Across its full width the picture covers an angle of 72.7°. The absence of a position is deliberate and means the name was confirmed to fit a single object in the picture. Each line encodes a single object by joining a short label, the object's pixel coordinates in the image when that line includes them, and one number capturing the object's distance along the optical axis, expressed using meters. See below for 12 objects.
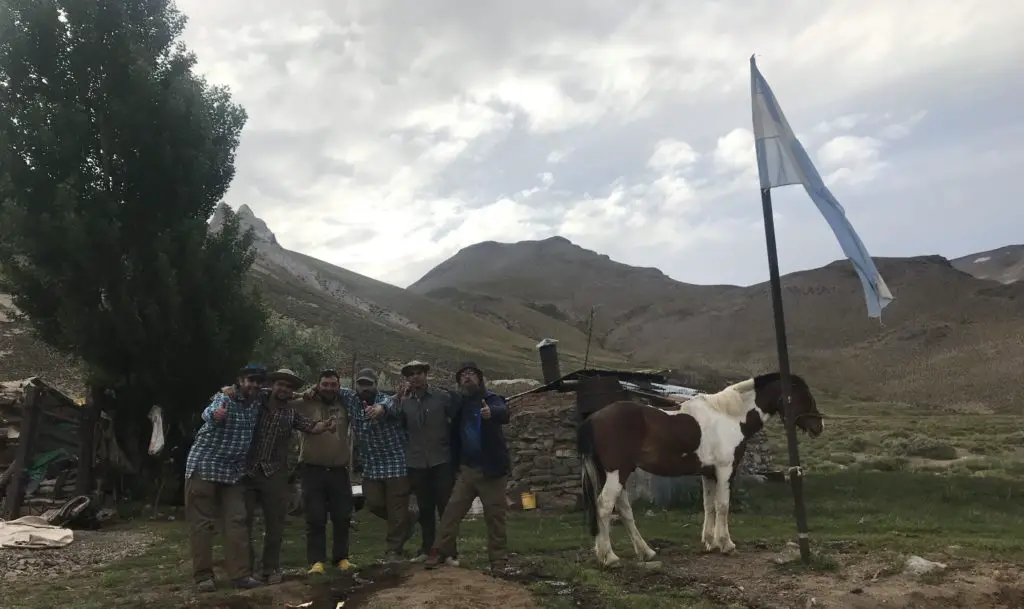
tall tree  14.48
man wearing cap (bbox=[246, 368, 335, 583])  6.96
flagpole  7.27
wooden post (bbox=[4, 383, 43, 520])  12.27
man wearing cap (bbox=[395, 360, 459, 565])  7.45
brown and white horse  7.92
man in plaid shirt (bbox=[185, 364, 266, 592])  6.55
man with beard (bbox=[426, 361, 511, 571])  7.26
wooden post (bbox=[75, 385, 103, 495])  13.41
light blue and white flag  7.53
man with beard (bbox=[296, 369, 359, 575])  7.20
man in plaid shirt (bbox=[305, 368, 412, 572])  7.42
